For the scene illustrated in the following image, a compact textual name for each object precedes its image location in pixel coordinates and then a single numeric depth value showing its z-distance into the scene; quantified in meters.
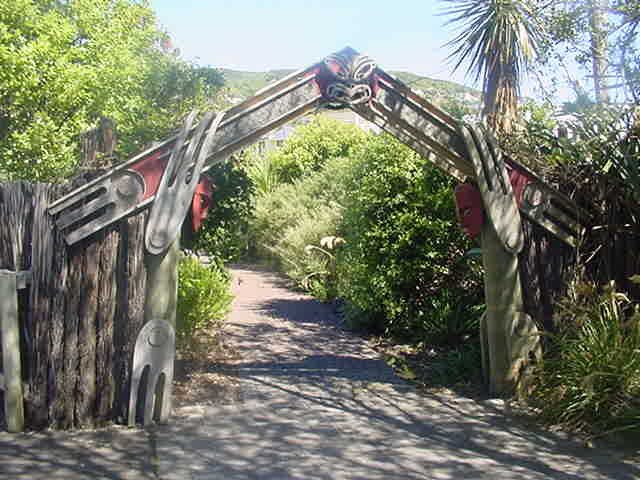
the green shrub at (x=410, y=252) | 7.96
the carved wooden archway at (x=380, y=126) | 5.12
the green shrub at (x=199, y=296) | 7.29
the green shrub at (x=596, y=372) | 4.89
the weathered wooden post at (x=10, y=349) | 4.86
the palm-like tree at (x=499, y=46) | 10.62
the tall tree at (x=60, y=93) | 10.80
